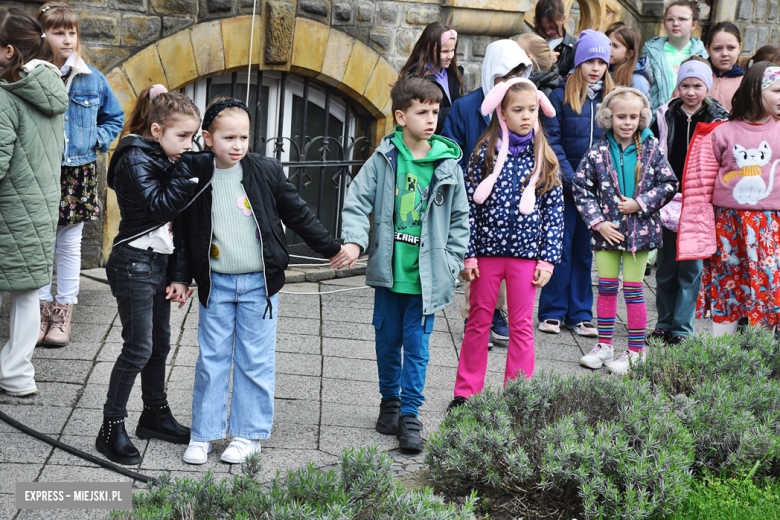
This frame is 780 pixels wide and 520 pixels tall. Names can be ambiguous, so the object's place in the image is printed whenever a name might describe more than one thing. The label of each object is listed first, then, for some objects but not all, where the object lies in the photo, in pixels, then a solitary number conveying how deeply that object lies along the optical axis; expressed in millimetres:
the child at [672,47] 7363
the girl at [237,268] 3869
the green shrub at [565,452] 3320
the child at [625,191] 5410
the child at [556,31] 6672
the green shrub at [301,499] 2842
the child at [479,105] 5055
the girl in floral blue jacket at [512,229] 4680
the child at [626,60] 6445
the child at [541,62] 5945
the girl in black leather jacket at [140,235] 3812
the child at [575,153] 5953
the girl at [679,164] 5984
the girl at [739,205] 5391
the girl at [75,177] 5332
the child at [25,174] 4285
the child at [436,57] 5992
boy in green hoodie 4285
